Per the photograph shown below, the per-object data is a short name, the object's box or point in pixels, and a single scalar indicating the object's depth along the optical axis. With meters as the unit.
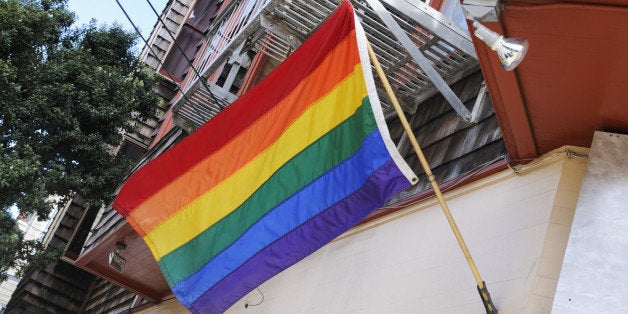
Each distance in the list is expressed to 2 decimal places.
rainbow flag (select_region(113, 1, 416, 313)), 4.45
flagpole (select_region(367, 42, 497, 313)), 3.96
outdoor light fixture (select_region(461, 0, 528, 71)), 3.42
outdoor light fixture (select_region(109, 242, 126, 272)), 9.77
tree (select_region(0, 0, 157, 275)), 10.64
